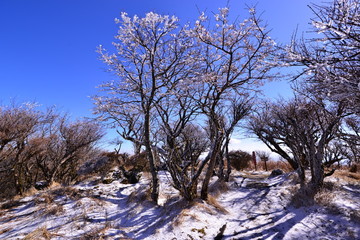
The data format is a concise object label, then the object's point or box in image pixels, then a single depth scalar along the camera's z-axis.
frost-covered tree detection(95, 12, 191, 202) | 5.93
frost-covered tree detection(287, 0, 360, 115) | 2.60
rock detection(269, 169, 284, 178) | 11.69
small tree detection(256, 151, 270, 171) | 20.94
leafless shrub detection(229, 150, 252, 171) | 17.88
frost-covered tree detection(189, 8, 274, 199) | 5.13
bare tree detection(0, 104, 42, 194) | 8.55
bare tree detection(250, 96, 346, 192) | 6.41
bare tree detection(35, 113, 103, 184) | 12.73
